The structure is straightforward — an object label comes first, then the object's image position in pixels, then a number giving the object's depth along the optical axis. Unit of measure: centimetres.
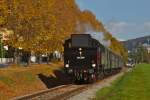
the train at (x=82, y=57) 4303
